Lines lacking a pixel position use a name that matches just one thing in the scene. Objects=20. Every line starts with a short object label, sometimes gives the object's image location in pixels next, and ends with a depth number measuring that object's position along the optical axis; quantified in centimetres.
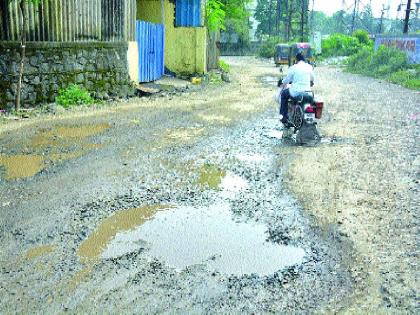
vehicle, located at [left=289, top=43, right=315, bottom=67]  3012
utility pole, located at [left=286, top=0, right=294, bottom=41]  4831
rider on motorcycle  838
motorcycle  809
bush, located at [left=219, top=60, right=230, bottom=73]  2427
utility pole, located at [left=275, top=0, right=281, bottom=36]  5770
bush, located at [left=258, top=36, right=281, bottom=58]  4953
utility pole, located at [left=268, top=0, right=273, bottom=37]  6275
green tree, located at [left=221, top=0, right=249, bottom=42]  4756
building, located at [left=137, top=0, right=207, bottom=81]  1750
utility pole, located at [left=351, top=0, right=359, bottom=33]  6357
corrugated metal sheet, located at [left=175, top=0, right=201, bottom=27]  1759
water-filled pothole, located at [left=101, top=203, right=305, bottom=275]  383
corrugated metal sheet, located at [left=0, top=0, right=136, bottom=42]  1012
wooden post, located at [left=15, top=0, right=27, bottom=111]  991
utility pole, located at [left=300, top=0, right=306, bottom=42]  4469
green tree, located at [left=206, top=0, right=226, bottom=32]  1948
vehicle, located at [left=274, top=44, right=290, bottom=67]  3244
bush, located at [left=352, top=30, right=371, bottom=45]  4925
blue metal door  1465
